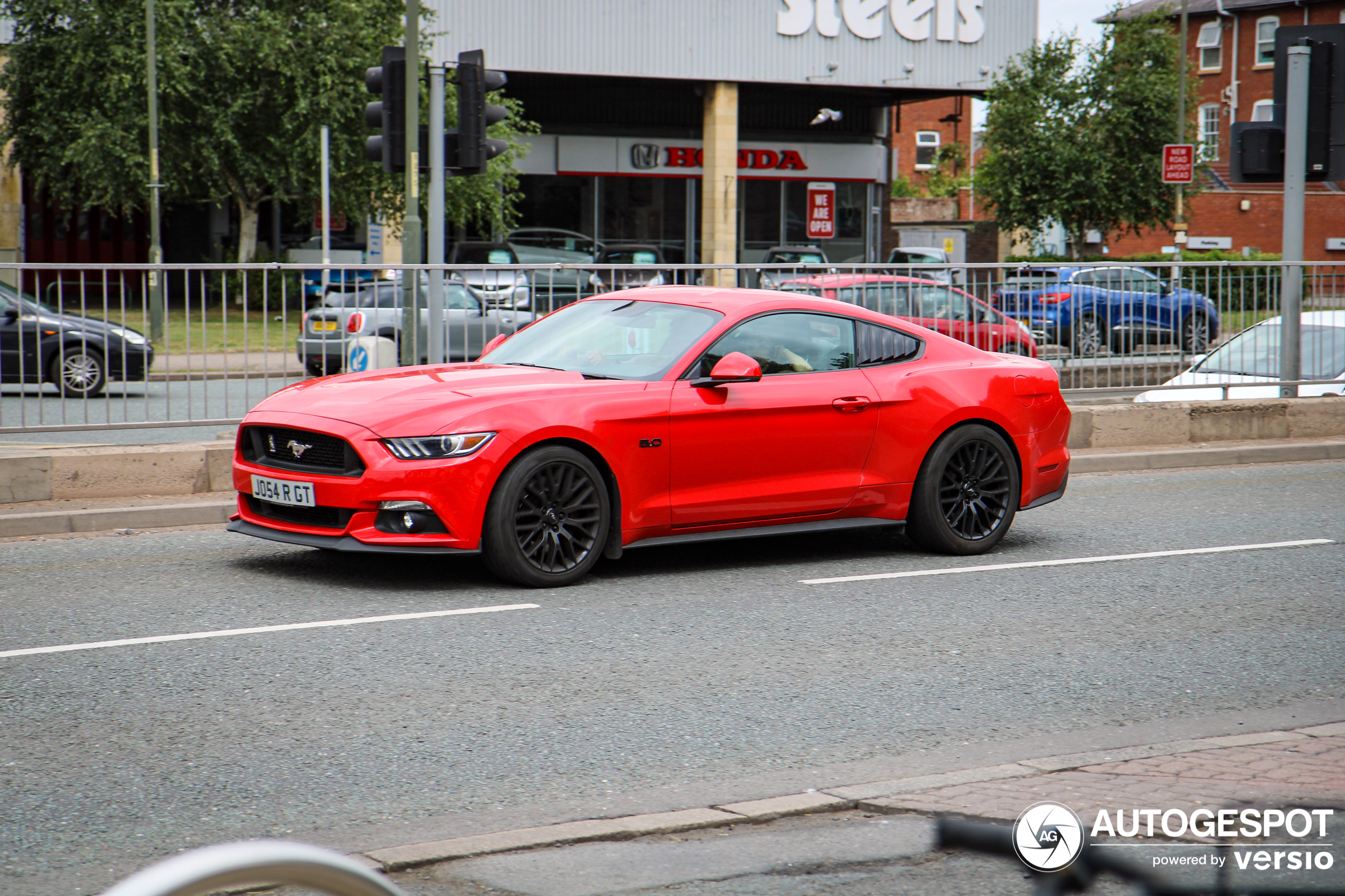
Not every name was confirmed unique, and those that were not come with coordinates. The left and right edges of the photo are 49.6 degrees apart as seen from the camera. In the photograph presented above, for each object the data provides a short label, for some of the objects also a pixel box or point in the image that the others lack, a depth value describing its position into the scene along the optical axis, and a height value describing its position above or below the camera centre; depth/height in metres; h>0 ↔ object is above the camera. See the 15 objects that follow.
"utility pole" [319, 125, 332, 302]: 22.72 +2.01
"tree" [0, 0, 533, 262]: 32.75 +5.09
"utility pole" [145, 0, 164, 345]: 29.62 +3.95
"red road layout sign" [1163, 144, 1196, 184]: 28.22 +3.07
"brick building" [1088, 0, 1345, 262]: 59.53 +9.26
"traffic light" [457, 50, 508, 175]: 13.96 +1.95
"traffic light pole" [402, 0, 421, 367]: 14.33 +1.67
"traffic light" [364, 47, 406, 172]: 14.05 +2.03
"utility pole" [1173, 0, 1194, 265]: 35.72 +4.98
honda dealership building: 41.31 +7.07
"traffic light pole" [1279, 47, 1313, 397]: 13.82 +1.08
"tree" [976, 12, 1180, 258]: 40.06 +5.29
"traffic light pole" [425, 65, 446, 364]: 14.05 +1.47
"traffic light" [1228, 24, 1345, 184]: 13.85 +1.93
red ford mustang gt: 7.23 -0.66
